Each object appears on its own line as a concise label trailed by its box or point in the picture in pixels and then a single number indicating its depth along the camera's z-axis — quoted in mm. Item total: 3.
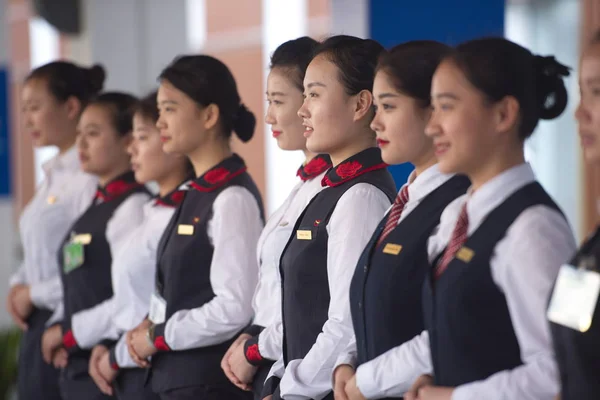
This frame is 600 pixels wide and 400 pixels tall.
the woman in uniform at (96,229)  7015
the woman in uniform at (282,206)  4915
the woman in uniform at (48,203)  7743
